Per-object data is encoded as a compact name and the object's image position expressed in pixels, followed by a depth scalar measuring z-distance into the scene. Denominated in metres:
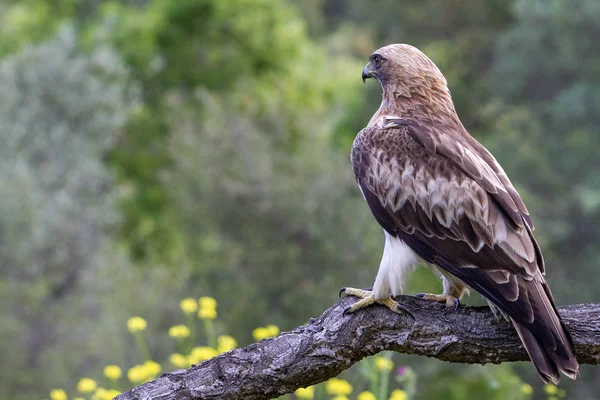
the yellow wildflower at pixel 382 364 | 12.48
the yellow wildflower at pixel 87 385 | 13.52
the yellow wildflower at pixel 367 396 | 13.17
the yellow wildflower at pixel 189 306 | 14.44
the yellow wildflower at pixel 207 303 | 14.20
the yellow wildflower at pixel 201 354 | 13.38
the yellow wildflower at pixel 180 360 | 13.92
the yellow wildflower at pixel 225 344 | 14.72
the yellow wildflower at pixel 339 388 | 13.20
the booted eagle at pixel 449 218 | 9.51
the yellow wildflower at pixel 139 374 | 13.45
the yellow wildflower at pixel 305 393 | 13.08
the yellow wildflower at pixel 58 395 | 13.71
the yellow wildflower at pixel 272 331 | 13.68
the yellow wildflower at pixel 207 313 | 13.94
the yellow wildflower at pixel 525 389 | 13.16
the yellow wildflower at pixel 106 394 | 13.34
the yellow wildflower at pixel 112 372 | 13.52
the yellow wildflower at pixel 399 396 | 12.95
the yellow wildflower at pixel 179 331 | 14.06
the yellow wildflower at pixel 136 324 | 13.90
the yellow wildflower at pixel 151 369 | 13.46
